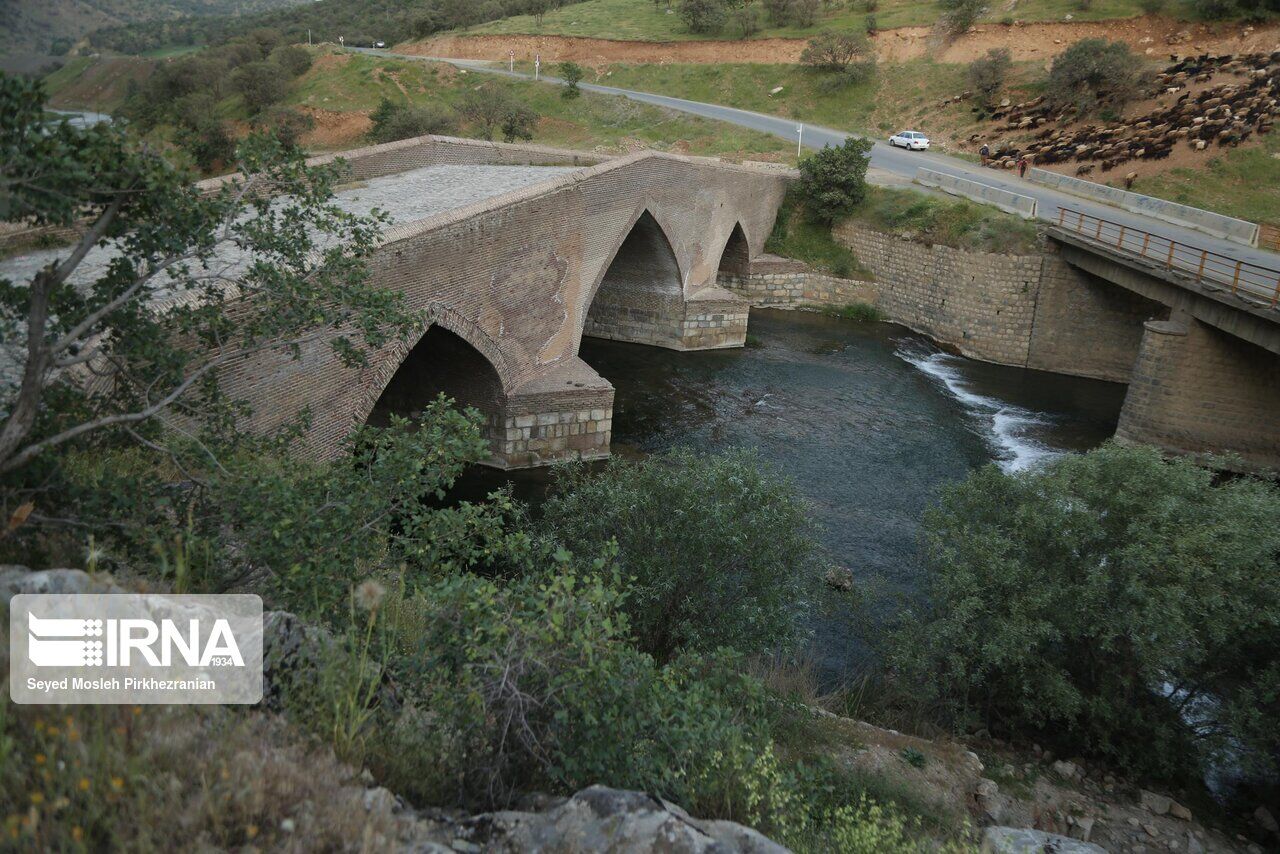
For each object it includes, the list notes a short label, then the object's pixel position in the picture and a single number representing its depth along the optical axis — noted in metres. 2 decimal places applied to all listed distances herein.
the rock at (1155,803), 9.49
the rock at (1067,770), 9.98
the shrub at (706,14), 54.50
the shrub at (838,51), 46.72
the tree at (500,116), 38.56
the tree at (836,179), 31.73
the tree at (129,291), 5.65
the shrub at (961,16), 46.06
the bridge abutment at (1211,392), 20.80
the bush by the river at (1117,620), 9.67
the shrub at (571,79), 47.06
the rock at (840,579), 13.87
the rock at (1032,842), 7.59
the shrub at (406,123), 36.38
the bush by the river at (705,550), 9.85
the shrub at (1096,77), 36.56
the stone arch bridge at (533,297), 13.12
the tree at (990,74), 41.50
